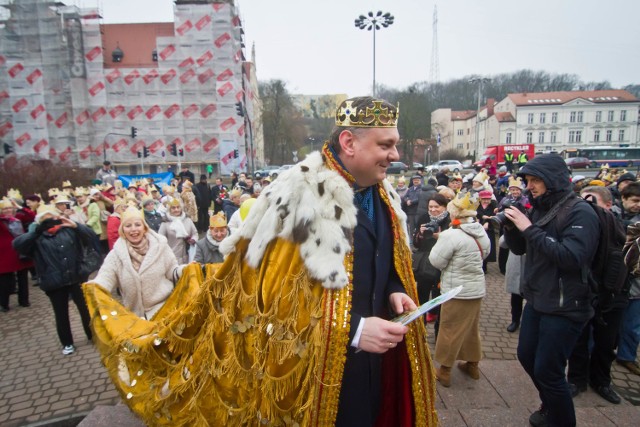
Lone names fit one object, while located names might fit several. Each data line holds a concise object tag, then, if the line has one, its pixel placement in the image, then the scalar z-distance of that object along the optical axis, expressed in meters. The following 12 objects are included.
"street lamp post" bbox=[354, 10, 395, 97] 25.53
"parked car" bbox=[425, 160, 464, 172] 45.89
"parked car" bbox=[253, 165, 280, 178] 46.45
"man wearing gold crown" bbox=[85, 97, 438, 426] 1.84
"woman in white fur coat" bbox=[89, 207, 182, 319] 3.96
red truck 38.81
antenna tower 65.76
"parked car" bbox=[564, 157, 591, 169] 39.47
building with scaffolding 36.69
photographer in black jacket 2.86
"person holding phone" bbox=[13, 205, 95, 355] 5.23
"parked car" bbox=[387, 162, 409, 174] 43.76
